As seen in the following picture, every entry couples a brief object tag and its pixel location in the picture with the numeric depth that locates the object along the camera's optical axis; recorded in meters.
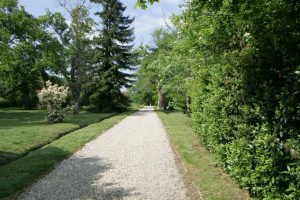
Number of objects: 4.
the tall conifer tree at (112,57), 33.75
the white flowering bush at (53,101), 18.73
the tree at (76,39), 30.34
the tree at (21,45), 30.31
